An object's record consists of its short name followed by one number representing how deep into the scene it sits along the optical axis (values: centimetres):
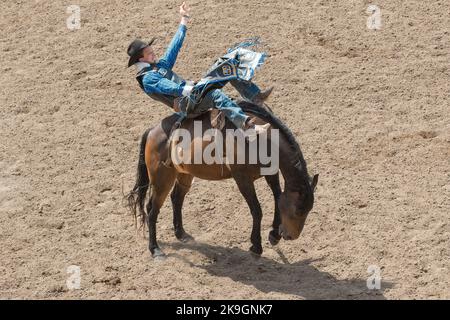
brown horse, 1517
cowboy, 1558
